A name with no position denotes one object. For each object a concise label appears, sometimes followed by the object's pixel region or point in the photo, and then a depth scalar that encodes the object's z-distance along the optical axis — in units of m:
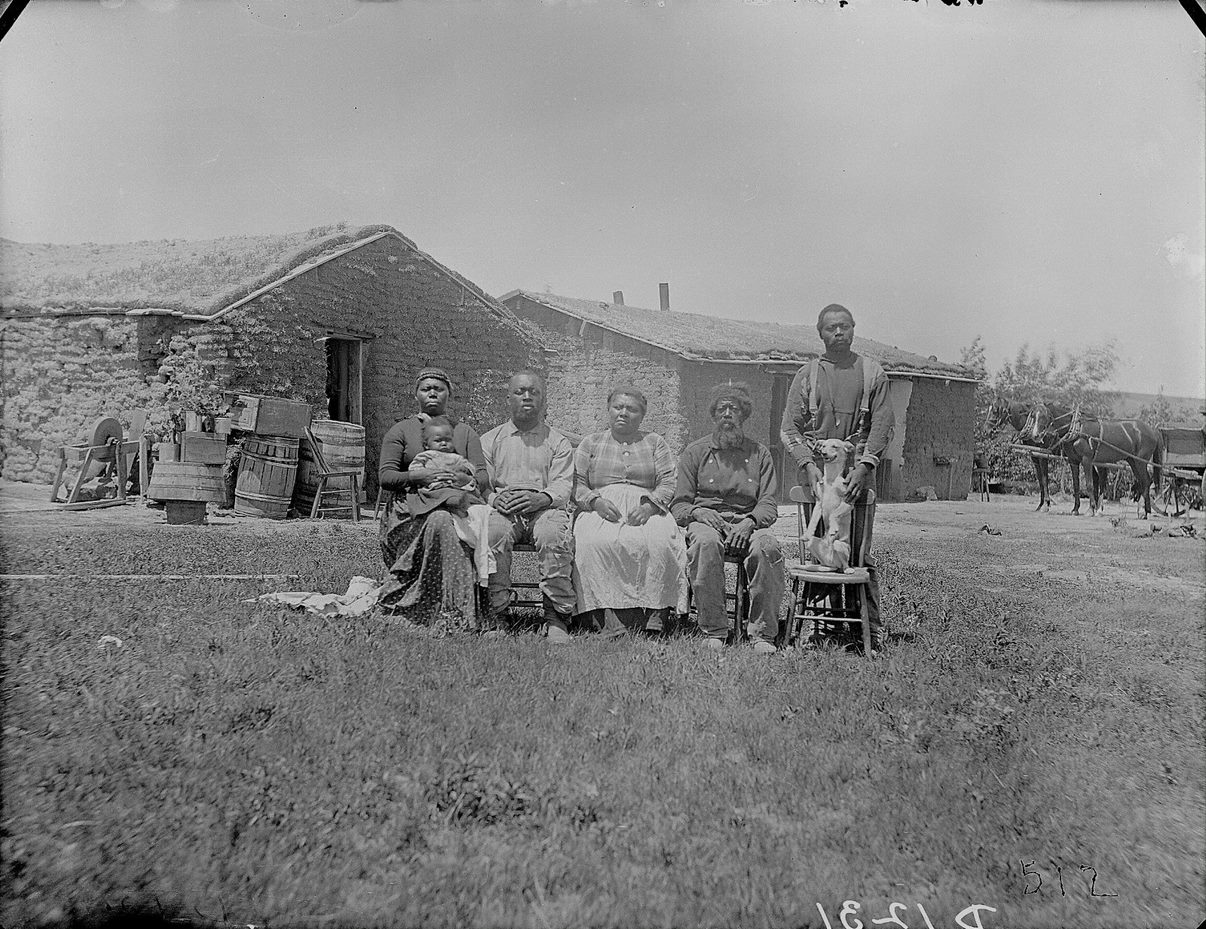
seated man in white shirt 4.36
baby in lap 4.43
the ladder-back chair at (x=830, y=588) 4.11
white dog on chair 4.13
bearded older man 4.28
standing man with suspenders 4.30
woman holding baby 4.40
